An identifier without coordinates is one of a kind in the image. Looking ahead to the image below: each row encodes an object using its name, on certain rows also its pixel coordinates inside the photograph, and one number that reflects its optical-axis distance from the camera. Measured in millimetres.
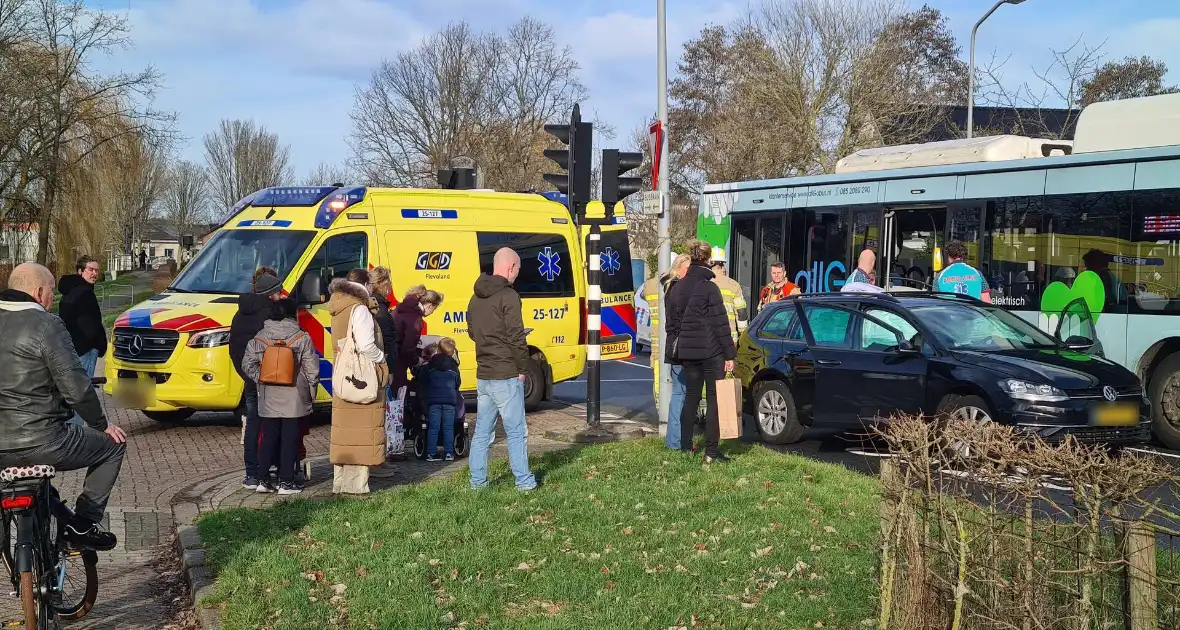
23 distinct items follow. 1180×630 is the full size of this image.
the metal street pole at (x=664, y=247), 11102
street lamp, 25688
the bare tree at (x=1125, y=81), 27359
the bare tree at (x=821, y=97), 35875
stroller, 10734
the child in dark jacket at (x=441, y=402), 10621
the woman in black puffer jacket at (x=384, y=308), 10141
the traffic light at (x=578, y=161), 11398
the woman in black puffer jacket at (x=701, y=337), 9656
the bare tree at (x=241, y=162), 78906
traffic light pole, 11547
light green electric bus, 12172
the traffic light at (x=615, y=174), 11500
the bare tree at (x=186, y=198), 89125
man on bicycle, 5152
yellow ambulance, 12258
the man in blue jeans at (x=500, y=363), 8328
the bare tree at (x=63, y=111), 32156
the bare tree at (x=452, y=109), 51719
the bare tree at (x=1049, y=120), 26250
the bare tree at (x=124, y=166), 35000
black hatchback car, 9836
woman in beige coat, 8797
